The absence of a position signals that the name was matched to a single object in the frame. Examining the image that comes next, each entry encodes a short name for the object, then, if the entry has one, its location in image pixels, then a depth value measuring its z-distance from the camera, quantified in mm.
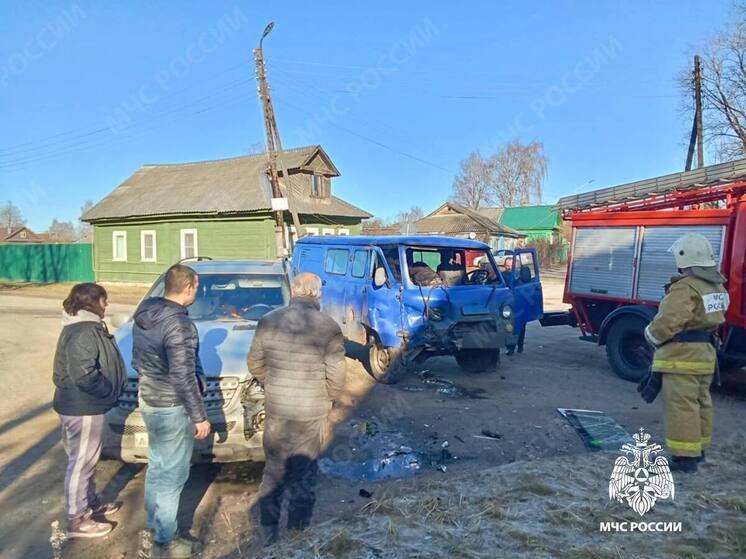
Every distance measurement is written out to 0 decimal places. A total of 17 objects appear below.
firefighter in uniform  4281
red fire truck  7154
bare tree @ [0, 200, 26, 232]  101250
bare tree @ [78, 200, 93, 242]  85038
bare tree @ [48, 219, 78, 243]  99162
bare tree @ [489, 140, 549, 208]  63888
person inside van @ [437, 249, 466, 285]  8516
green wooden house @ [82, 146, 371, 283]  23000
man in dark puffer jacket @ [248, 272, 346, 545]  3424
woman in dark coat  3436
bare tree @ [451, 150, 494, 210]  66000
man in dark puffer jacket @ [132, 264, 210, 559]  3172
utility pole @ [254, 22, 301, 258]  19397
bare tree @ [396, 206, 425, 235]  24156
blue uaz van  7426
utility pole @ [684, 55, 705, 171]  23953
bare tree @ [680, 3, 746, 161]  29688
